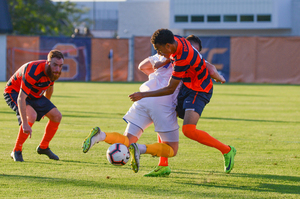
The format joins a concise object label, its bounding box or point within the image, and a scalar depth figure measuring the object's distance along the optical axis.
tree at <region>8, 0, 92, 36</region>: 86.56
